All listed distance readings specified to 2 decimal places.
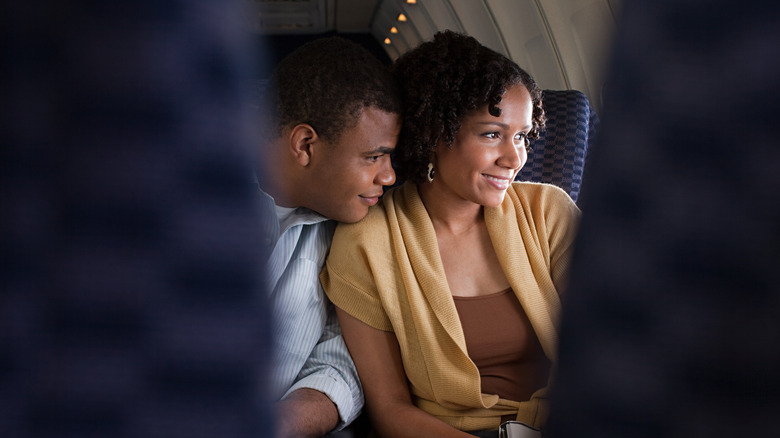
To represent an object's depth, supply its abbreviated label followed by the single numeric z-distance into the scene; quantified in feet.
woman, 5.37
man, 5.50
